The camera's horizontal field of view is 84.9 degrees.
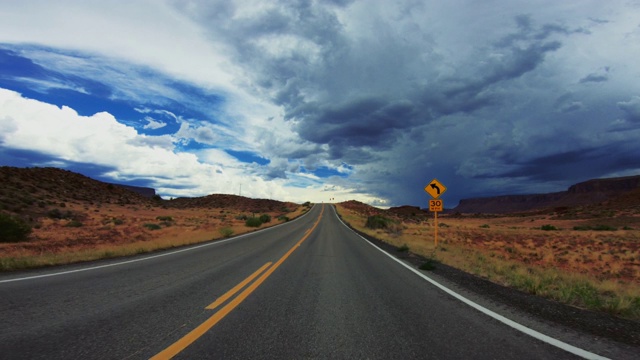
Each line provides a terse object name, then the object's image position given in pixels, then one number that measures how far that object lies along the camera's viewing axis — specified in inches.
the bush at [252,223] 1540.2
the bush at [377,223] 1497.2
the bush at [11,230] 842.9
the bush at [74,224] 1254.1
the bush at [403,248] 681.0
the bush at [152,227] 1271.7
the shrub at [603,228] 1768.6
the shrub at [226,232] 1003.6
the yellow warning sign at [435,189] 714.8
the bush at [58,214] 1492.5
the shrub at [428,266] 441.4
